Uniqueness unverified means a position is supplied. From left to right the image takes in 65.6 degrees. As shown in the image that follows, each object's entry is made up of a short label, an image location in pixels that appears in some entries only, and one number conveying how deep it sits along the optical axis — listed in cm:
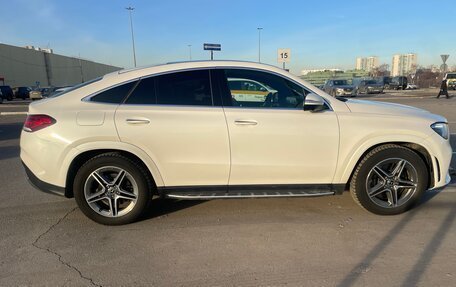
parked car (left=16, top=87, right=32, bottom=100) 4453
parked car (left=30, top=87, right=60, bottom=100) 3734
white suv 373
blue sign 2083
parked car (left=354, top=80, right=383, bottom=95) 3716
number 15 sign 2000
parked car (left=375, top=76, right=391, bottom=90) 5016
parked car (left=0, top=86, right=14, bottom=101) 3983
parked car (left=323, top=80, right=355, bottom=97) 2702
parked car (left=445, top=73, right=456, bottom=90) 4178
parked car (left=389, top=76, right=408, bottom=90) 4934
